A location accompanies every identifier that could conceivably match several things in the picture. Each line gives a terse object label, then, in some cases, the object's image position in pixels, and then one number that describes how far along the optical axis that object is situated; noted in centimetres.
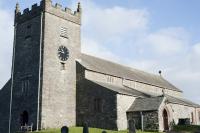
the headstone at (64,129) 2057
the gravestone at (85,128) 2321
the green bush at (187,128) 4372
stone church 4344
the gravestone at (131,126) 3347
